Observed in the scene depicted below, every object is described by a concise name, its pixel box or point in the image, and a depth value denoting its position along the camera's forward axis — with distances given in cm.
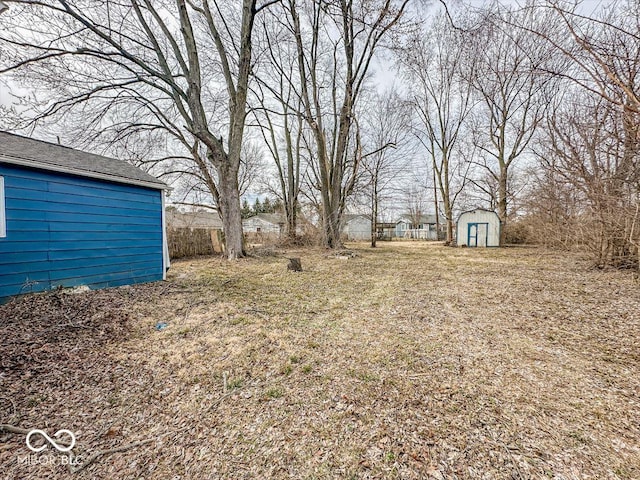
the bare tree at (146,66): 543
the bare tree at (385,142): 1526
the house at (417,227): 3456
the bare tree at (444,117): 1449
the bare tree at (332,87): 995
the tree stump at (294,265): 707
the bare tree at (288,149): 1377
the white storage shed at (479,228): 1576
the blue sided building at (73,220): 381
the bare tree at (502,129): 1374
